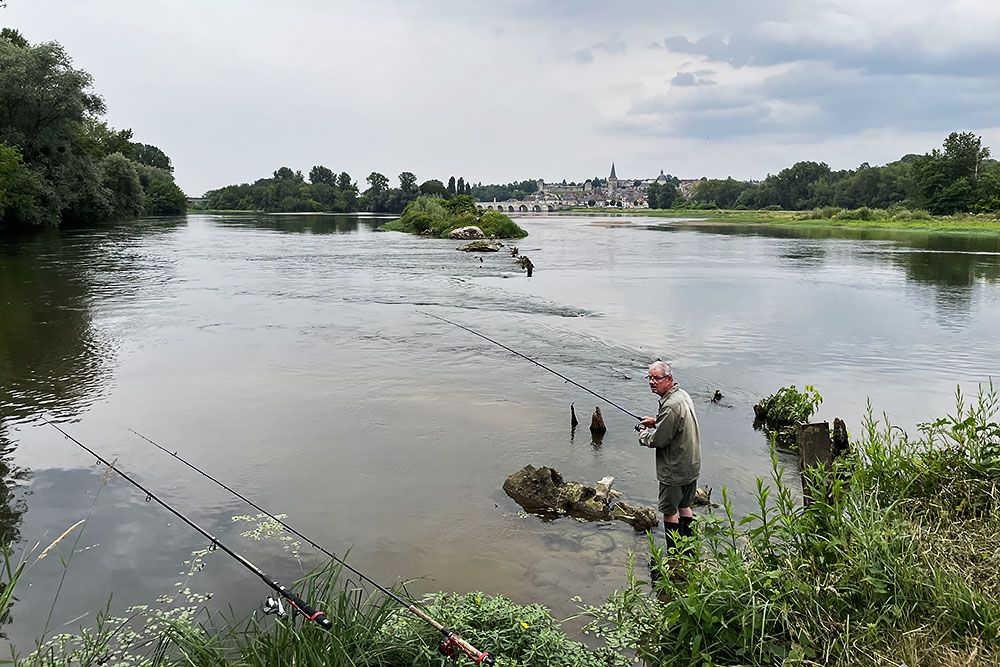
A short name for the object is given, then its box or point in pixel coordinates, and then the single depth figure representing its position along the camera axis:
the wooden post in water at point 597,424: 12.06
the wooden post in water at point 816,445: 7.96
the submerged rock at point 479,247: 51.78
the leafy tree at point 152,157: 181.62
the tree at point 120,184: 72.19
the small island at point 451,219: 70.81
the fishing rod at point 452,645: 4.69
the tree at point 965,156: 110.19
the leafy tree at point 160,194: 121.55
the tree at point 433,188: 178.50
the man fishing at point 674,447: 7.65
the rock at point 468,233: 65.94
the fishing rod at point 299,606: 4.90
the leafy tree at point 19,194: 46.31
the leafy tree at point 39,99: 52.03
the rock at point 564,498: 8.78
